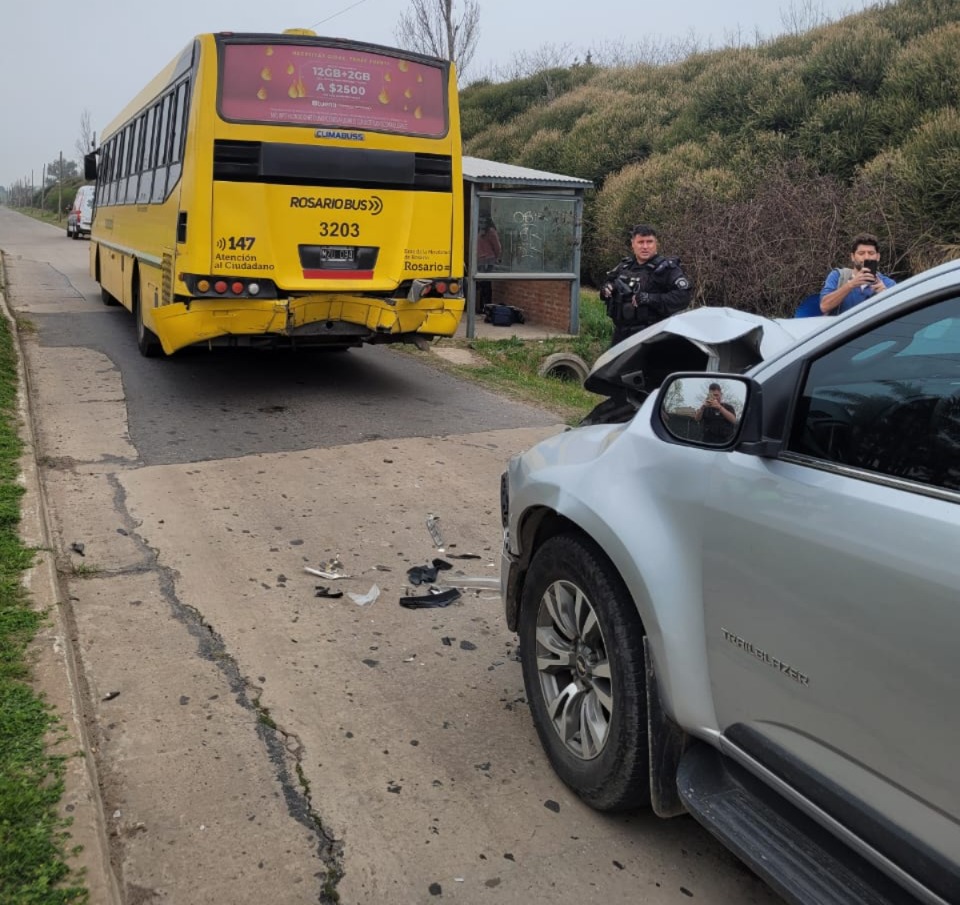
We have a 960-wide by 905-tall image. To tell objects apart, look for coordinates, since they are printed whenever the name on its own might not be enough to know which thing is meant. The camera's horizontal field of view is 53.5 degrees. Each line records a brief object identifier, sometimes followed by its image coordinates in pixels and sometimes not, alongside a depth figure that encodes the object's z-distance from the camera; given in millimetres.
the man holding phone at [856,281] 6562
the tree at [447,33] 38156
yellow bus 8250
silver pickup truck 1883
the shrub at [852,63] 20875
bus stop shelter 13523
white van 36375
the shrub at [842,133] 18625
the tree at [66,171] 106125
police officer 7789
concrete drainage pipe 11742
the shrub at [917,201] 13477
